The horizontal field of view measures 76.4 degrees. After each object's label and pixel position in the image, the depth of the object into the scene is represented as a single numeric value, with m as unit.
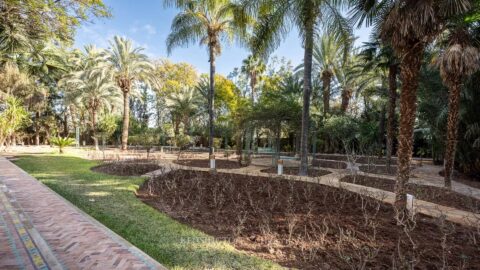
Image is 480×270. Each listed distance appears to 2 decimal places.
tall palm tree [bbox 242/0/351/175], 11.38
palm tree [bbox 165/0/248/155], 16.58
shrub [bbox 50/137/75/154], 23.02
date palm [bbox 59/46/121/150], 29.97
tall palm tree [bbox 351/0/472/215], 6.15
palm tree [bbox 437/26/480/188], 9.62
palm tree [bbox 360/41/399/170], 15.09
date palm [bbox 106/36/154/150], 26.66
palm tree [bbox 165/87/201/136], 33.41
